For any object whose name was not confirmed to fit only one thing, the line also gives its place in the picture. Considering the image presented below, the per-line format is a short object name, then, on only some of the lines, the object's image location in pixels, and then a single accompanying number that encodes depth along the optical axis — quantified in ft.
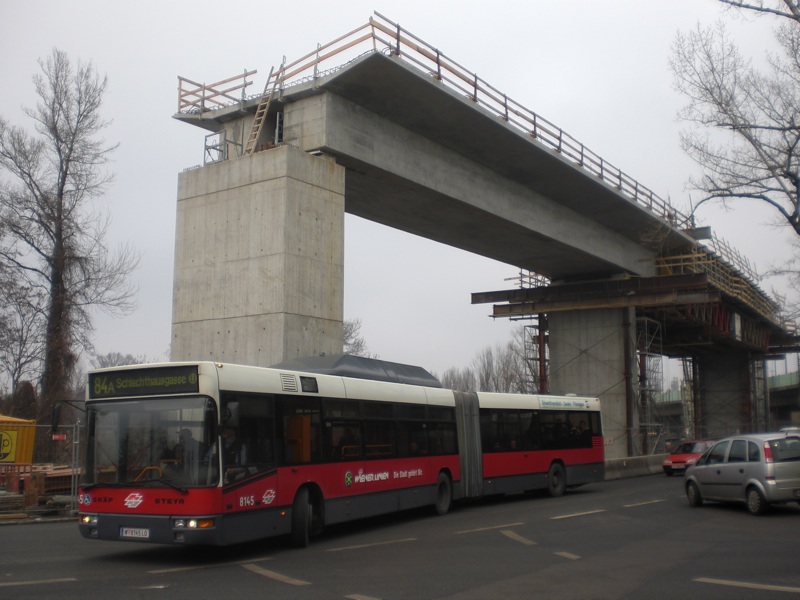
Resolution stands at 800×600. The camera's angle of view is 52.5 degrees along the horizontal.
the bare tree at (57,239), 106.52
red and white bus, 36.78
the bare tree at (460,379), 326.32
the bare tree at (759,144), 59.93
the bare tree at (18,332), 103.81
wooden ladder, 70.69
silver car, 52.75
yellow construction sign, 64.23
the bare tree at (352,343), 223.30
